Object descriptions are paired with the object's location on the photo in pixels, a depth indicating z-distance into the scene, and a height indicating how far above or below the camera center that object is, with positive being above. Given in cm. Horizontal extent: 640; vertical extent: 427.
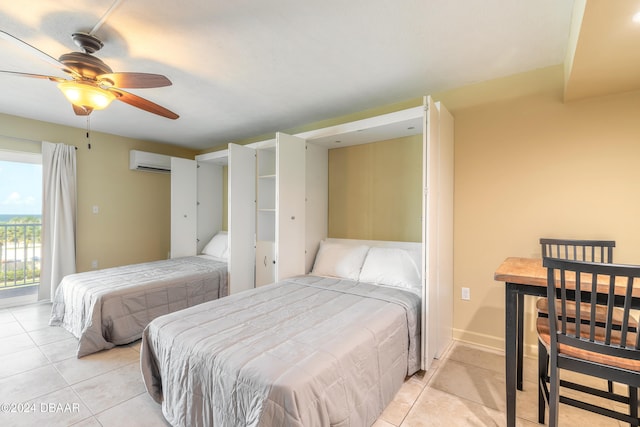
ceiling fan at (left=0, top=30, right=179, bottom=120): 165 +82
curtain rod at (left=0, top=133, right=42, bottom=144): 333 +90
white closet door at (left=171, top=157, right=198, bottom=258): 416 +6
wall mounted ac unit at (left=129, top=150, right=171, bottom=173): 427 +79
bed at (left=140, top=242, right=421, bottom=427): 119 -72
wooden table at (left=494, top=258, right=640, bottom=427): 141 -44
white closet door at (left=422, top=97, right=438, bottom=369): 206 -14
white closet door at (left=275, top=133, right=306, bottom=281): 276 +6
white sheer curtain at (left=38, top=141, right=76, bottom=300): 354 -8
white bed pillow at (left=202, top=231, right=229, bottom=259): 410 -52
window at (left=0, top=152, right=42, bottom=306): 359 -19
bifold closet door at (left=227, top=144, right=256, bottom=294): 335 -6
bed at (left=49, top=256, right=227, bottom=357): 245 -86
